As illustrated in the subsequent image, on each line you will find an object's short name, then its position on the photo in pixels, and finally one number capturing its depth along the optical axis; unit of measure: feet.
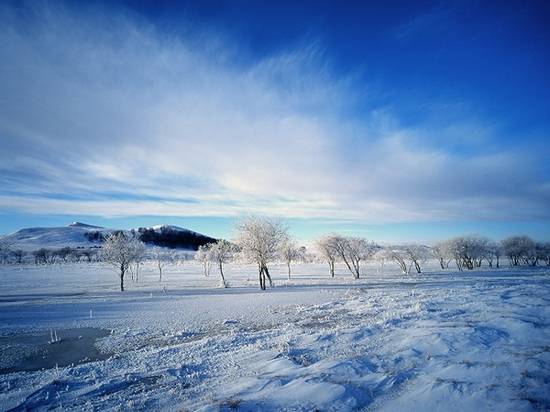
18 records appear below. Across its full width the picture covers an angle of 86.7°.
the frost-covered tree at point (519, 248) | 298.76
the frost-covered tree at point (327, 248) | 207.10
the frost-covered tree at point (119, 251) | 150.61
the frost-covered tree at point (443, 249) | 279.53
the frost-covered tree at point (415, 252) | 234.99
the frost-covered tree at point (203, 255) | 238.07
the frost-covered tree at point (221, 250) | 203.30
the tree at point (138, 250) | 161.38
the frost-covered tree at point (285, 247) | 151.20
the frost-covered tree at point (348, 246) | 205.77
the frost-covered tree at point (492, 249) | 299.54
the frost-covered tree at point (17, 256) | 474.53
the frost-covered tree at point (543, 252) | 311.47
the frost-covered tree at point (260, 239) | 141.49
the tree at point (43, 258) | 453.66
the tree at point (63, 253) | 546.26
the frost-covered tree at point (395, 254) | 243.56
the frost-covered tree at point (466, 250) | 268.00
